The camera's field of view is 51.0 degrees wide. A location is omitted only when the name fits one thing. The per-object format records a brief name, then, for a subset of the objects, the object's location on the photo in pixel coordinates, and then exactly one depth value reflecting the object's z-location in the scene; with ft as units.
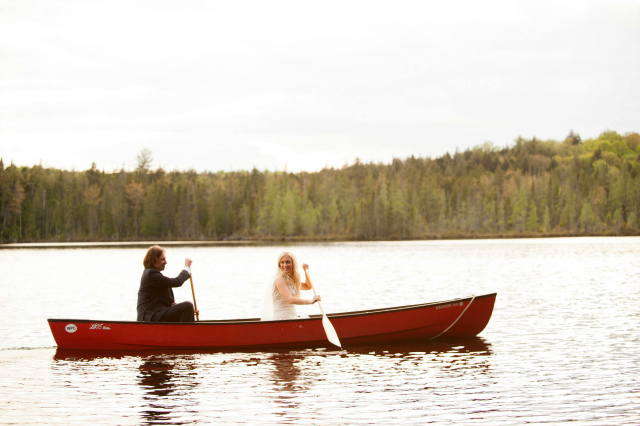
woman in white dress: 42.57
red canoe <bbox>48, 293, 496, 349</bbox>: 45.85
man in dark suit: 42.50
